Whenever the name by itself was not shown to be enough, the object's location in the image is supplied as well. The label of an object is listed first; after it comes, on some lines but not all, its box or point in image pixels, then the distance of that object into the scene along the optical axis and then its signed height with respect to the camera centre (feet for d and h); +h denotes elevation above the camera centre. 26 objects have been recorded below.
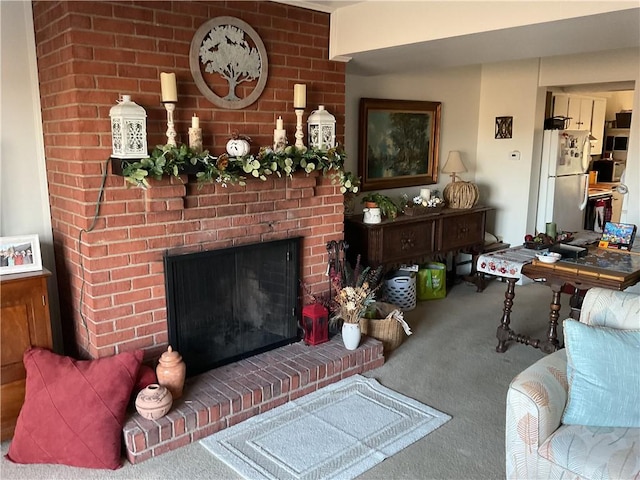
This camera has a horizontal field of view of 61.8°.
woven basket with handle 11.85 -4.07
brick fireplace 8.43 -0.14
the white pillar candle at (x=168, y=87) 8.65 +0.91
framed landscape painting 15.29 +0.03
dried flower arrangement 10.94 -3.17
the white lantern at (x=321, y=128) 10.82 +0.32
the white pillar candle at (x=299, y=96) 10.55 +0.93
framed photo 8.65 -1.80
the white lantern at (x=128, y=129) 8.36 +0.23
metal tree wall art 9.39 +1.54
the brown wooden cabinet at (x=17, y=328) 8.34 -2.89
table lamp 16.61 -1.54
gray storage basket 14.80 -3.99
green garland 8.50 -0.37
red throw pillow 7.86 -3.98
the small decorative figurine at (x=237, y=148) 9.53 -0.07
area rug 7.98 -4.71
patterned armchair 6.20 -3.57
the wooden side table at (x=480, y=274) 16.90 -4.09
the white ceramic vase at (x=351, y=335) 10.87 -3.83
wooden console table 13.99 -2.56
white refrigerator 18.26 -1.17
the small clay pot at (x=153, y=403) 8.25 -3.95
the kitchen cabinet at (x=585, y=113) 19.30 +1.19
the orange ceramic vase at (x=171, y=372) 8.82 -3.73
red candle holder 11.02 -3.68
